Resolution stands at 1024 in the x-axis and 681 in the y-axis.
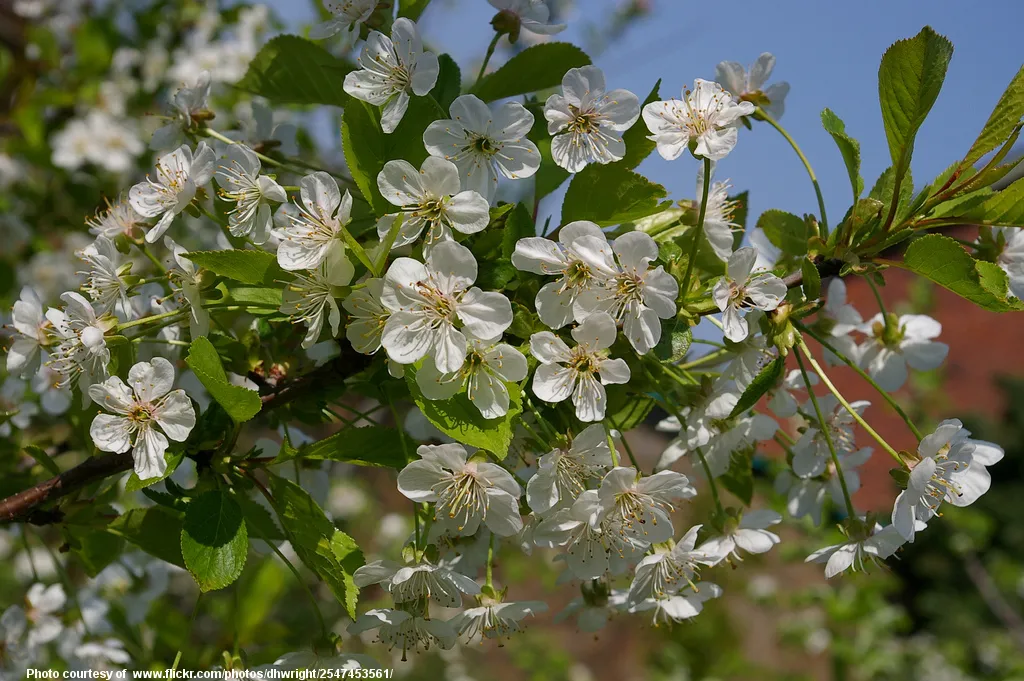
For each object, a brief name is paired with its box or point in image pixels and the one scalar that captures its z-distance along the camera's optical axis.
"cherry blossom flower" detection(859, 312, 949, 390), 0.61
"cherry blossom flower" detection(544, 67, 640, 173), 0.56
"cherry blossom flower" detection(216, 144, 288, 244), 0.55
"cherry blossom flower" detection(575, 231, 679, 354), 0.54
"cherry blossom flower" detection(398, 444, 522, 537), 0.54
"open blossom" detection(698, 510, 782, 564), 0.58
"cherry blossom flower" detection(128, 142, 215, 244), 0.56
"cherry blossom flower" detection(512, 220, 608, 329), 0.54
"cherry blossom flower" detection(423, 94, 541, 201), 0.55
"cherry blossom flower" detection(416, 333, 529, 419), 0.53
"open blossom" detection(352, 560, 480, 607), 0.55
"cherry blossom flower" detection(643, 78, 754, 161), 0.56
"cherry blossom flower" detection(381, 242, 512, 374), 0.53
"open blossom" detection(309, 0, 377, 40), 0.58
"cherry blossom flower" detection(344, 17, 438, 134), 0.55
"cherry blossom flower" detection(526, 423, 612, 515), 0.54
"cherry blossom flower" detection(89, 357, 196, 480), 0.55
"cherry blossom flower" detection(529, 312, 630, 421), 0.54
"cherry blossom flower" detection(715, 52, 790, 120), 0.59
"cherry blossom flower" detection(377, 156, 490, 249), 0.54
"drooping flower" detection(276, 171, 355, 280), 0.54
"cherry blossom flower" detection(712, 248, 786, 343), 0.55
